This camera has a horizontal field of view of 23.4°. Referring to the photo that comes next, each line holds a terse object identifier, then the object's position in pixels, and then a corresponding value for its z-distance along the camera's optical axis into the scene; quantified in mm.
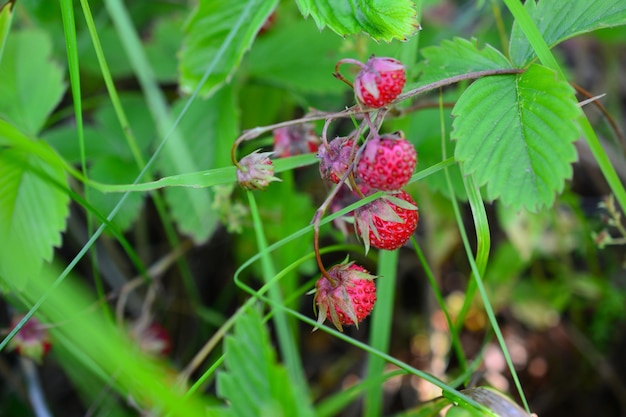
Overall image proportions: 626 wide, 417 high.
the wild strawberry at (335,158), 357
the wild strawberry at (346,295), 357
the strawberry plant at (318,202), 357
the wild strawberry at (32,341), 425
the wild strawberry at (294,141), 404
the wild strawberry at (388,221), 355
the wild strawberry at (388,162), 341
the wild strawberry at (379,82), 345
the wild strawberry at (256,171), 363
